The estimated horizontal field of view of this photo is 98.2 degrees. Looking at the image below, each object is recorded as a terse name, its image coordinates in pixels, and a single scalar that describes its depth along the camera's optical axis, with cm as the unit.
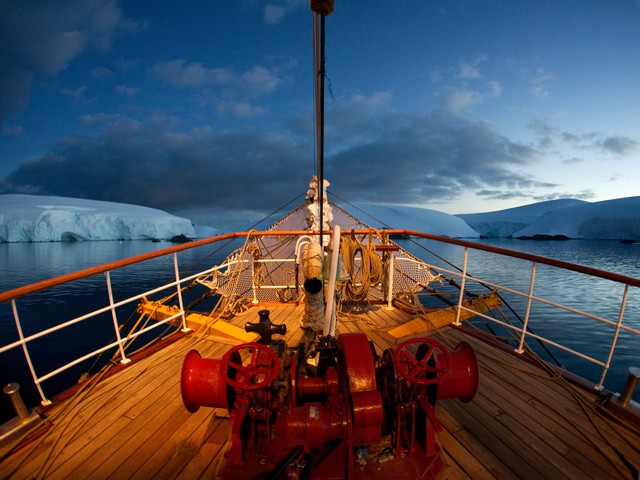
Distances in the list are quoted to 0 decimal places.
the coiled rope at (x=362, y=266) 331
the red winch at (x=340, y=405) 149
